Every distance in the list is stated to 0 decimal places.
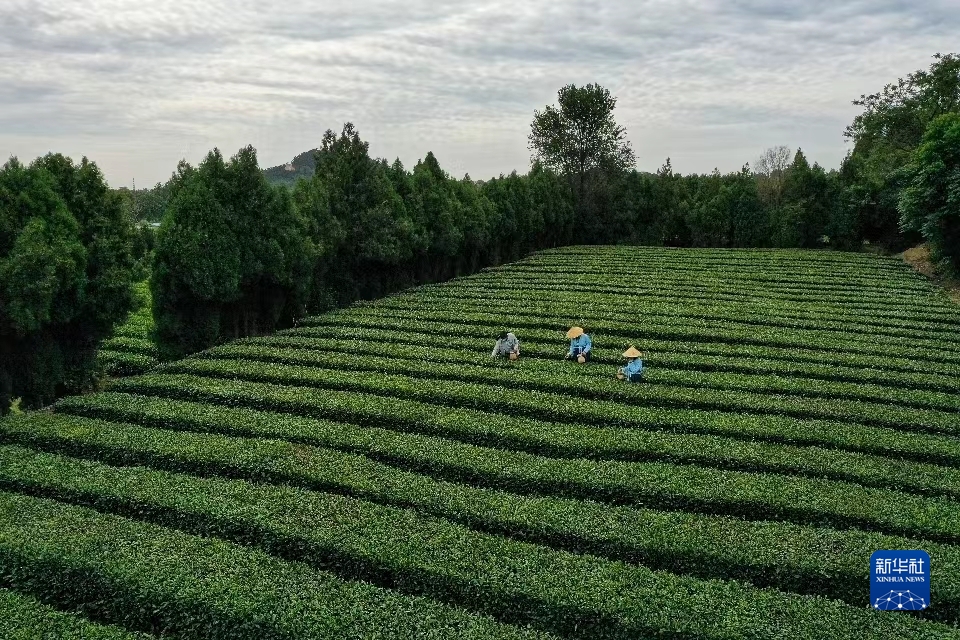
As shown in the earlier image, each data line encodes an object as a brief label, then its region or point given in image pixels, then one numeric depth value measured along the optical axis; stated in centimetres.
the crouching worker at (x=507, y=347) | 1692
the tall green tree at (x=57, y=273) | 1309
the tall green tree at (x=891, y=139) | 4181
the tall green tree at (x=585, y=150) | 5228
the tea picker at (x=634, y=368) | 1496
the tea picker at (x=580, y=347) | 1667
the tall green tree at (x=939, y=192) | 2691
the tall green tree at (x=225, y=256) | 1792
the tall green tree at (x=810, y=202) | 4662
